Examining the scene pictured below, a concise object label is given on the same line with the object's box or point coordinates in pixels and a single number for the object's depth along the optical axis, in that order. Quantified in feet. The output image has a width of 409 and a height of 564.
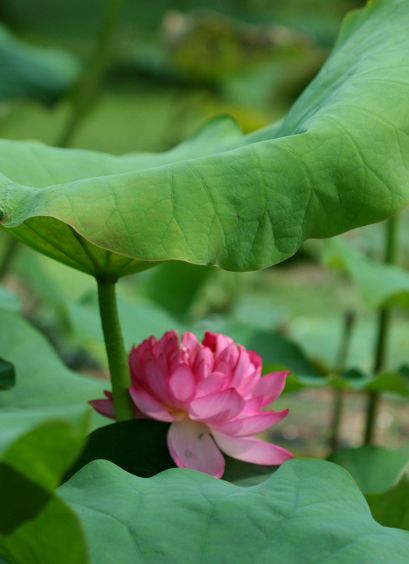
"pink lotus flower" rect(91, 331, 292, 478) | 9.64
